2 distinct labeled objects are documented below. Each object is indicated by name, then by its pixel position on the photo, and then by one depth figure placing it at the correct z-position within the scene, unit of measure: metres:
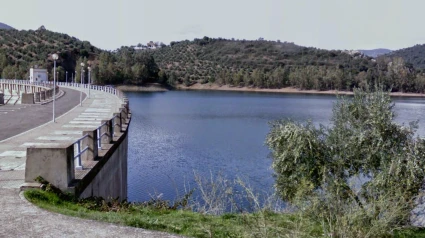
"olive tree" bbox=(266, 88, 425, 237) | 11.23
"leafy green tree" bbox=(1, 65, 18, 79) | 105.44
